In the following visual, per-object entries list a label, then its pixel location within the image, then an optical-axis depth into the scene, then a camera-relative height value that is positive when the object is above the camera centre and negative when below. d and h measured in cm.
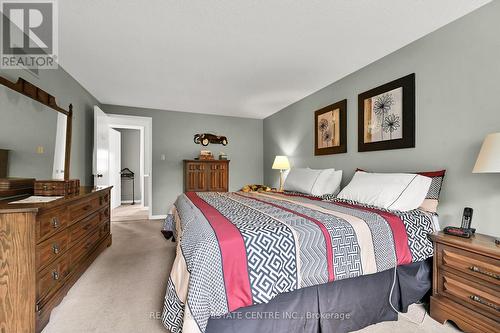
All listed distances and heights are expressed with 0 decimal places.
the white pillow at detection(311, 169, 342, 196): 299 -21
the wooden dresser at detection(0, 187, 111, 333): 139 -63
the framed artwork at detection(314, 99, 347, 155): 324 +56
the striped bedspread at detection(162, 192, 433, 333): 122 -51
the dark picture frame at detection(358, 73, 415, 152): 238 +53
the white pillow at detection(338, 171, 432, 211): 197 -20
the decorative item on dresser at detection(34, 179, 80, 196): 199 -20
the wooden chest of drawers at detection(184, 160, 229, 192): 488 -21
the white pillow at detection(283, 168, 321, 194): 315 -19
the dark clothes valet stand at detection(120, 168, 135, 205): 678 -28
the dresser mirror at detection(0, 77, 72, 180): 187 +29
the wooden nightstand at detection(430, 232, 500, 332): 143 -76
